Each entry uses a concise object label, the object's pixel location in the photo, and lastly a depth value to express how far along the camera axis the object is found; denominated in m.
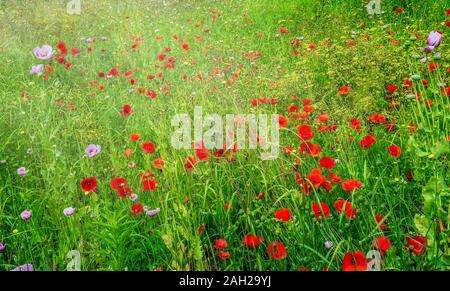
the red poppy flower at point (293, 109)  1.86
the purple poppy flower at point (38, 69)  2.50
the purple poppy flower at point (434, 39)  1.53
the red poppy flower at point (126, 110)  2.01
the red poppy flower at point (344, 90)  2.03
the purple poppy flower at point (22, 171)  1.79
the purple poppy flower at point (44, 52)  2.82
